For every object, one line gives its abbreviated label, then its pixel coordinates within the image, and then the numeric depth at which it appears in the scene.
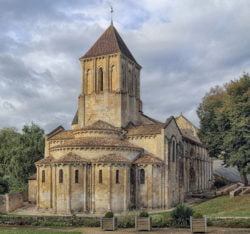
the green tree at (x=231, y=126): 42.44
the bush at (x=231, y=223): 26.14
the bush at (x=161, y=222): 27.05
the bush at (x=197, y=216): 25.21
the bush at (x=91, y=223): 27.80
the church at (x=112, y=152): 37.78
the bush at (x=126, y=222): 27.41
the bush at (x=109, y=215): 26.59
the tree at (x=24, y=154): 59.25
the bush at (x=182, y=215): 26.78
